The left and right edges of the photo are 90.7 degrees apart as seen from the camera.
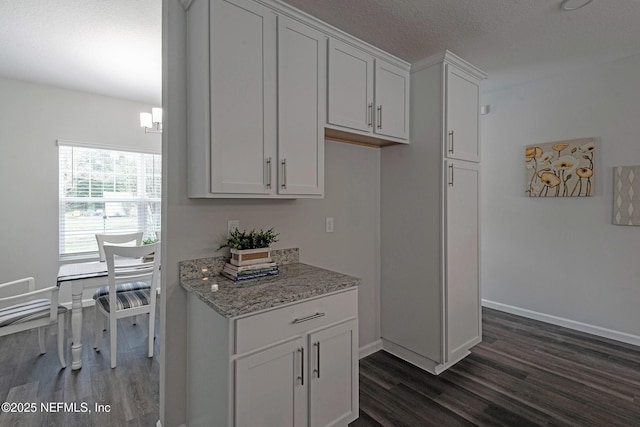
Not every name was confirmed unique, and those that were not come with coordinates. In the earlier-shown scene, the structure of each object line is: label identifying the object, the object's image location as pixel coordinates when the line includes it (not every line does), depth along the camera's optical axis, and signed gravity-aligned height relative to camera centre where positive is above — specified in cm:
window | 402 +24
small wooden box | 178 -26
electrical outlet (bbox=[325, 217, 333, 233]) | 253 -11
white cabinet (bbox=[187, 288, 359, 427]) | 138 -75
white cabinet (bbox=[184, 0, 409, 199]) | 161 +67
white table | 248 -60
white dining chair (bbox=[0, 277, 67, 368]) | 231 -80
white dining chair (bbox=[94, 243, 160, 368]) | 253 -74
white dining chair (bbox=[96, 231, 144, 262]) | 359 -32
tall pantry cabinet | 248 -10
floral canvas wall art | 317 +46
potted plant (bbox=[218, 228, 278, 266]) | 180 -21
